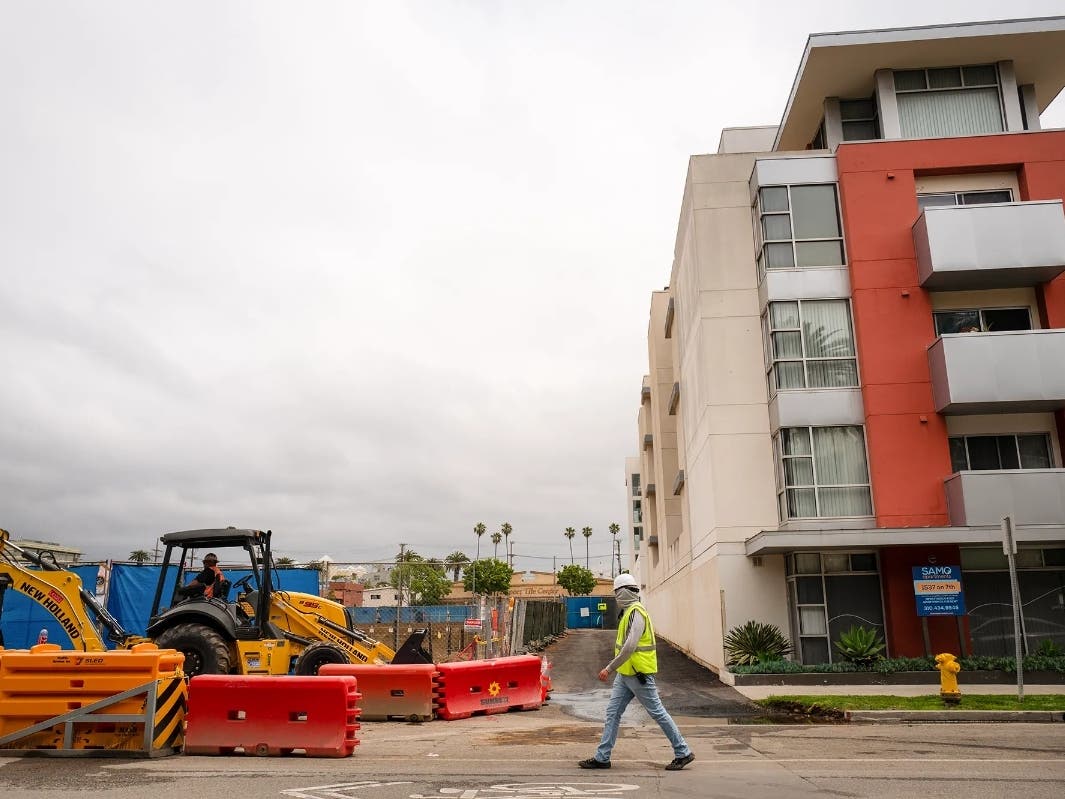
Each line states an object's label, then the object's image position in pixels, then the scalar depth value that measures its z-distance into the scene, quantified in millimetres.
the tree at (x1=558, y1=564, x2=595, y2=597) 105562
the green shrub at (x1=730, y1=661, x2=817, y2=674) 18672
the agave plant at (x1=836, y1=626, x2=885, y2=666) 18672
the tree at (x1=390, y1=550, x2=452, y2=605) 85725
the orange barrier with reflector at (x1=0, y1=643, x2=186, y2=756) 9391
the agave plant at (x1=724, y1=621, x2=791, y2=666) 20016
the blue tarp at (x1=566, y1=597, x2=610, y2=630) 70500
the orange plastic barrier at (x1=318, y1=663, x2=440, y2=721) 13211
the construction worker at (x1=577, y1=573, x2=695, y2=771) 8492
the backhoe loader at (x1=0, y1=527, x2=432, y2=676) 11805
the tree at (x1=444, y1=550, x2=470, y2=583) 109312
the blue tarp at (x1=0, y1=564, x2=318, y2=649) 19141
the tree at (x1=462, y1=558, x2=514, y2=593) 92812
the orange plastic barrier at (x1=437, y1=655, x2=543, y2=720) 13477
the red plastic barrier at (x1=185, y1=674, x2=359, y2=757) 9617
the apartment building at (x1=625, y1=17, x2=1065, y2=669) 19703
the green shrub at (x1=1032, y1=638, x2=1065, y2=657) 18656
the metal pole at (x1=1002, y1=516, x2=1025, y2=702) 14352
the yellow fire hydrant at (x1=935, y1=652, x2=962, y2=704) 14211
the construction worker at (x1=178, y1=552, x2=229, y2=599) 13453
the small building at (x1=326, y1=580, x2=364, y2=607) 60222
